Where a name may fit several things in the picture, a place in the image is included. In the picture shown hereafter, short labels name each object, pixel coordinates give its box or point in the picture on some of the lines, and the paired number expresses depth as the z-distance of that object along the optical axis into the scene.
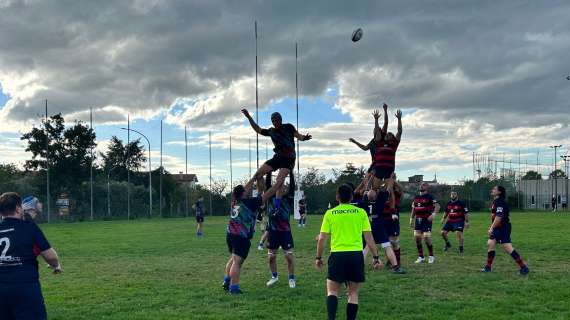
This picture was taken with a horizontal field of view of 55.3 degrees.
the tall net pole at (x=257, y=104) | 25.51
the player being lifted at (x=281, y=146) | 11.28
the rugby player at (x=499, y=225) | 13.41
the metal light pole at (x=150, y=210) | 64.50
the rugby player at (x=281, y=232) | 11.70
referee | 7.84
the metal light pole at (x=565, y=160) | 90.01
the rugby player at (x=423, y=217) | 15.74
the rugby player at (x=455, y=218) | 19.25
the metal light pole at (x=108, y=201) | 63.97
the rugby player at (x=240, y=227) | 11.01
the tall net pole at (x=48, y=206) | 55.67
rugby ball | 17.55
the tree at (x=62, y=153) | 69.62
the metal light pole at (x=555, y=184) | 83.00
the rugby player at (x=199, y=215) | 29.50
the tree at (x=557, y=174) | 88.72
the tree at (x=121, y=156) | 92.84
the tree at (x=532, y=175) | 97.41
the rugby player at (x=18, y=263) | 6.06
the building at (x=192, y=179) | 92.95
